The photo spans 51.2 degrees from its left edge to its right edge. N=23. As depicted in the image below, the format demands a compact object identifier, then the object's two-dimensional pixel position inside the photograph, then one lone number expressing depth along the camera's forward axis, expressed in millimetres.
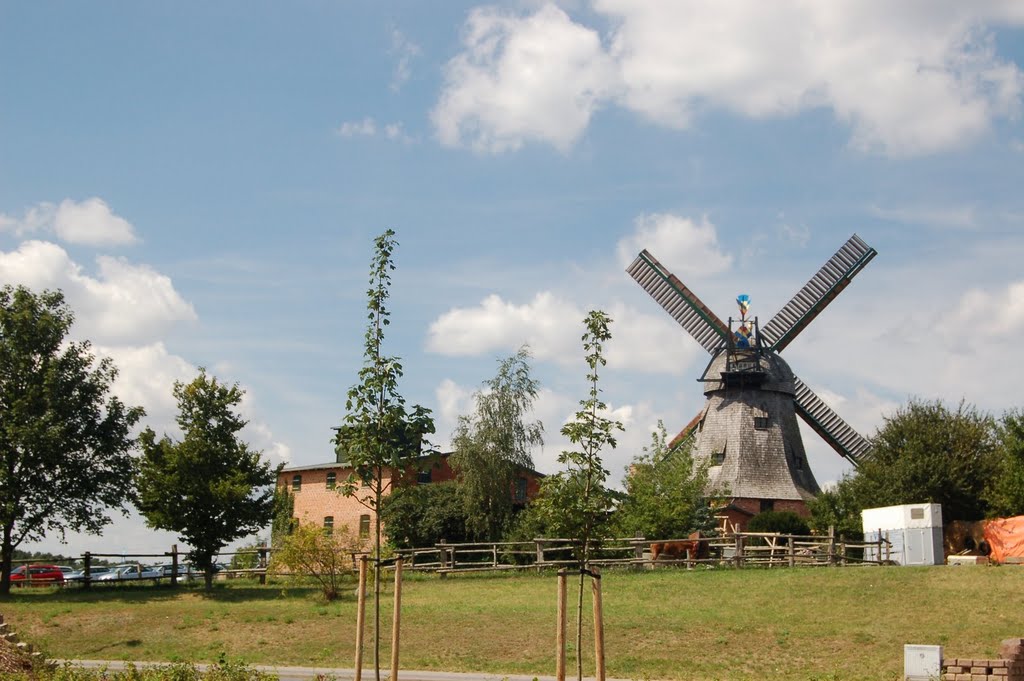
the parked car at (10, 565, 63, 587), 40612
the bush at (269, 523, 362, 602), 33594
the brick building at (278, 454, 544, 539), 59781
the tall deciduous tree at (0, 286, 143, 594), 36844
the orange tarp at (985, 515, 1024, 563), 38938
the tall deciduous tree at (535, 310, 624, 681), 16781
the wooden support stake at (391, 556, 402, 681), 14828
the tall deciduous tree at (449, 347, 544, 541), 48875
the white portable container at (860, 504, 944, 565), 36938
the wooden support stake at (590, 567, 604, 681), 14736
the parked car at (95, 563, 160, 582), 49875
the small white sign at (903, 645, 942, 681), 18922
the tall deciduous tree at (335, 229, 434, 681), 15688
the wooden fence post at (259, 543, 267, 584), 42031
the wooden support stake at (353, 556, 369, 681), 15188
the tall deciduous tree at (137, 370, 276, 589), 37250
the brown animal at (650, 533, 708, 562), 39250
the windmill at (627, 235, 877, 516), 58188
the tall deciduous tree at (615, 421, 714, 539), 43312
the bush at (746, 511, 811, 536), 49375
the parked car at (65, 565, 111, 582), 51381
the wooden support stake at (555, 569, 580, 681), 13703
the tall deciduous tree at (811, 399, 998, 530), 46531
